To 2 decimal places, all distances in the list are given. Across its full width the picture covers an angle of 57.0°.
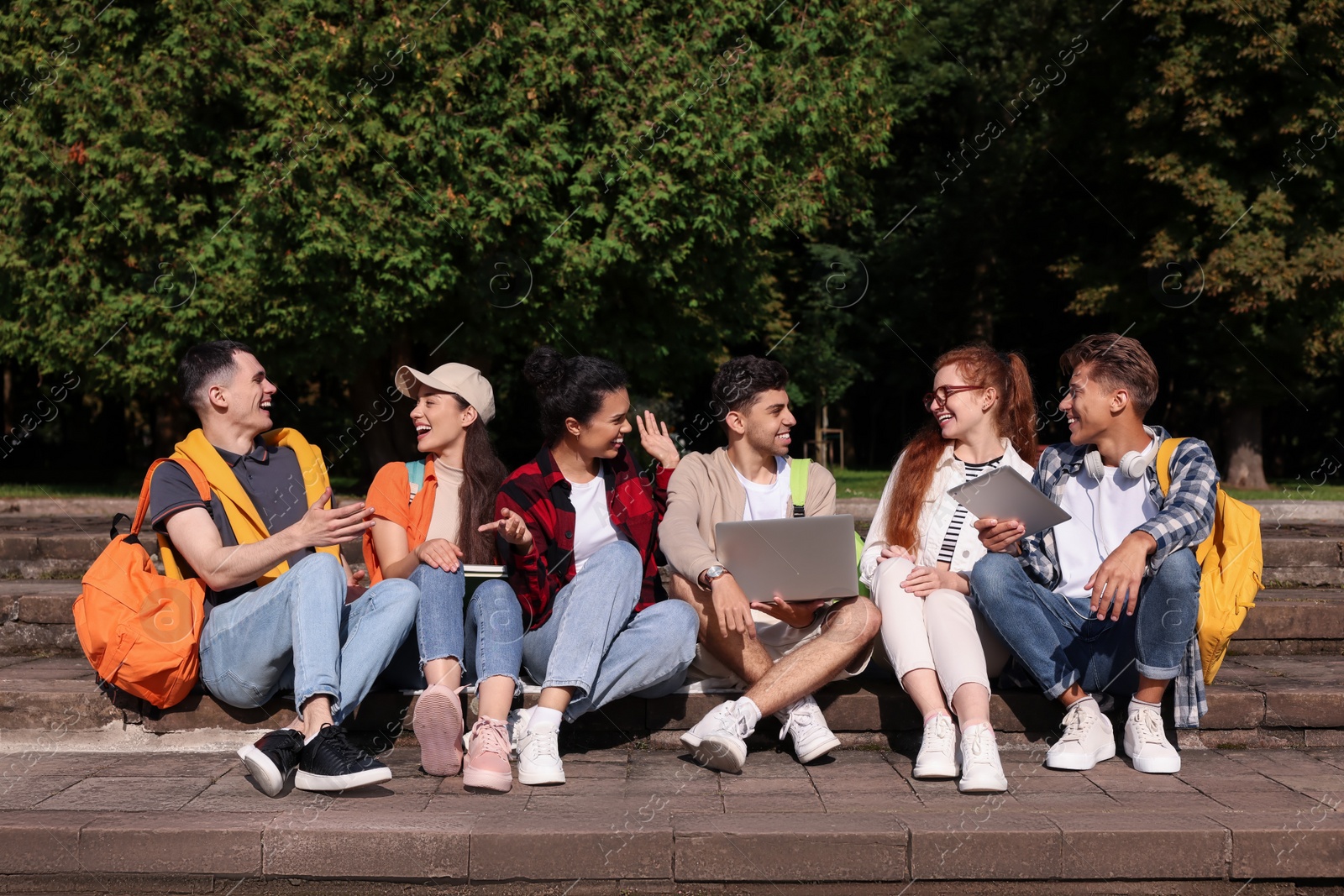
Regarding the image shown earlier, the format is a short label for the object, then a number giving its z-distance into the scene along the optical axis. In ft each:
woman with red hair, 13.47
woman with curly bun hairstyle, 13.53
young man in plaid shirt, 13.50
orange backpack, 13.75
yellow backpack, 13.89
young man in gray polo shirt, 12.68
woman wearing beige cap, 13.17
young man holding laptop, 13.74
